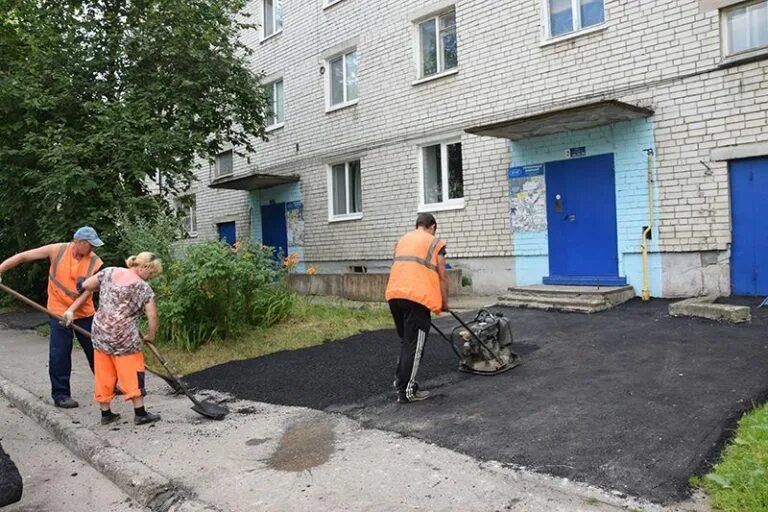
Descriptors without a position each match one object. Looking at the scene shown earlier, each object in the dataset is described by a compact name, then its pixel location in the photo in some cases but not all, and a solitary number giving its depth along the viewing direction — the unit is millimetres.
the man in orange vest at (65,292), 5953
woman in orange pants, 5203
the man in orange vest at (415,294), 5324
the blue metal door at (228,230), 20500
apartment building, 9055
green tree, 10883
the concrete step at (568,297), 9258
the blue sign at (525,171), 11250
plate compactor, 6023
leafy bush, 7887
